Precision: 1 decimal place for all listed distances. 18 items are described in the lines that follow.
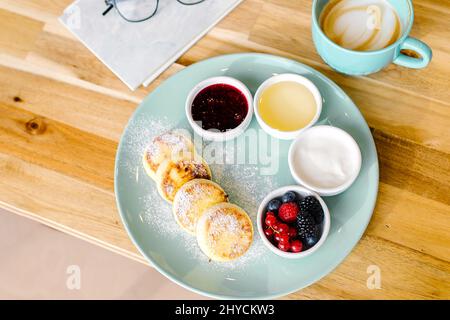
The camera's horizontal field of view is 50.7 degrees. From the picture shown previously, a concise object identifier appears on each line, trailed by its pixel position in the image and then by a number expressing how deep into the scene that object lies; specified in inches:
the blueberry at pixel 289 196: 42.5
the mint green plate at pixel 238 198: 43.8
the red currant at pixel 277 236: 41.8
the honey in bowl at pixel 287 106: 46.6
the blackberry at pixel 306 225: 41.0
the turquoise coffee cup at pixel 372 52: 42.7
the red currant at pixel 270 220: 41.9
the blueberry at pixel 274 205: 42.8
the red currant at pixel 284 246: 41.4
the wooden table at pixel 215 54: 44.9
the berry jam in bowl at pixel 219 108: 46.8
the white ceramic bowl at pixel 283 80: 45.4
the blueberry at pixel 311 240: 41.2
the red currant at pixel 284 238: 41.4
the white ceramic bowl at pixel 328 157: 43.0
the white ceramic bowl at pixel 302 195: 41.4
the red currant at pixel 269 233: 42.6
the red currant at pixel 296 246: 41.3
